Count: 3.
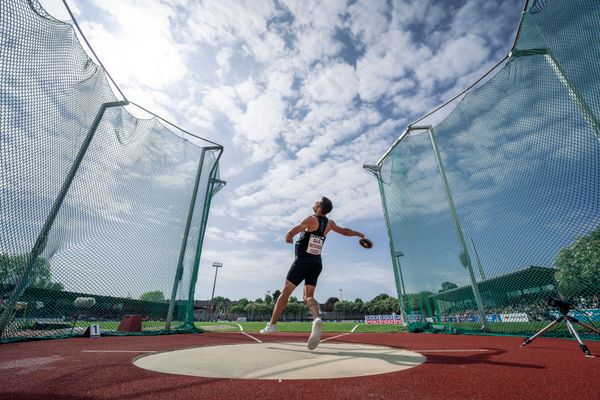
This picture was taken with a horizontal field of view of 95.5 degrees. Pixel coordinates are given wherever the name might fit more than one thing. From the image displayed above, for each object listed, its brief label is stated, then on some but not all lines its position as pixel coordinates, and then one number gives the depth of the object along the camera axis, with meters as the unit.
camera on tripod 3.08
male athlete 3.95
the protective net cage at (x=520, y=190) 4.55
